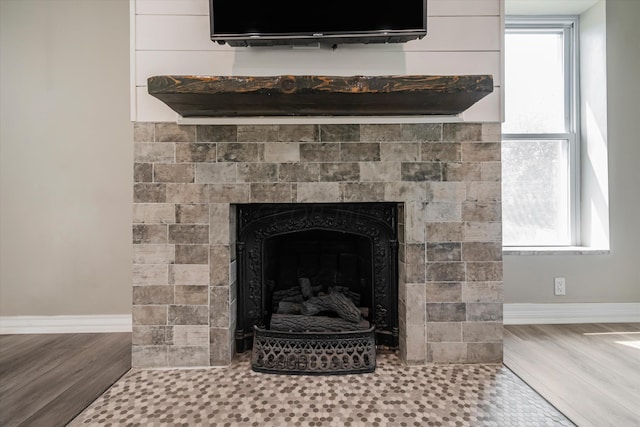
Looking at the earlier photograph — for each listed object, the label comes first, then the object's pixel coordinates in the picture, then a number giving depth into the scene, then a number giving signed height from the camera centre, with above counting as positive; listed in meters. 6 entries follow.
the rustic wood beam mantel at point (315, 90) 1.53 +0.57
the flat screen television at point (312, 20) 1.76 +1.01
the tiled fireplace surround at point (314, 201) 1.91 +0.04
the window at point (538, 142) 2.79 +0.59
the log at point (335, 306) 2.01 -0.53
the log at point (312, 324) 1.97 -0.62
